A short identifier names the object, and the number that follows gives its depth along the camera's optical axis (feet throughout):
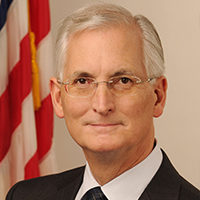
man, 6.65
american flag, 8.37
